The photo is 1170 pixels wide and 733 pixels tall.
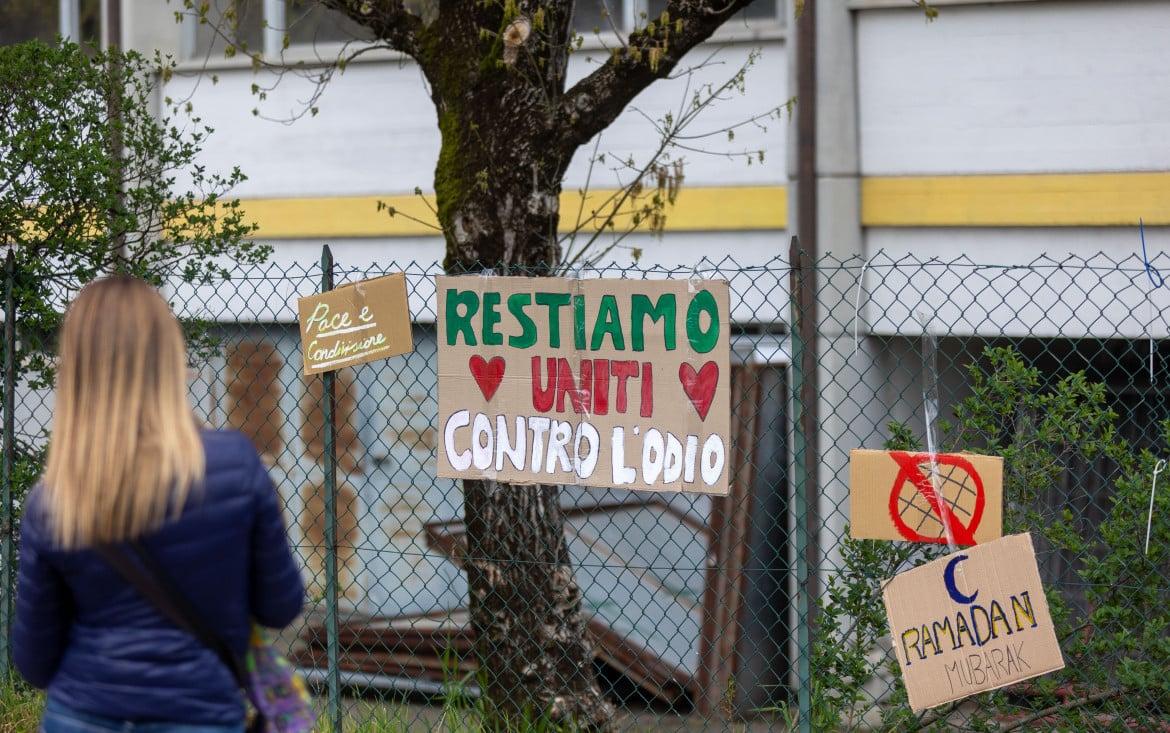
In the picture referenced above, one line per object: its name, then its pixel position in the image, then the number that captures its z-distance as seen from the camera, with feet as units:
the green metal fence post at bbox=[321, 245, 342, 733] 27.78
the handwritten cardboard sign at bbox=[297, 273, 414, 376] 26.78
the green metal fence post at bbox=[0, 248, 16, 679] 31.19
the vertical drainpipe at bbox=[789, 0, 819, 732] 40.81
